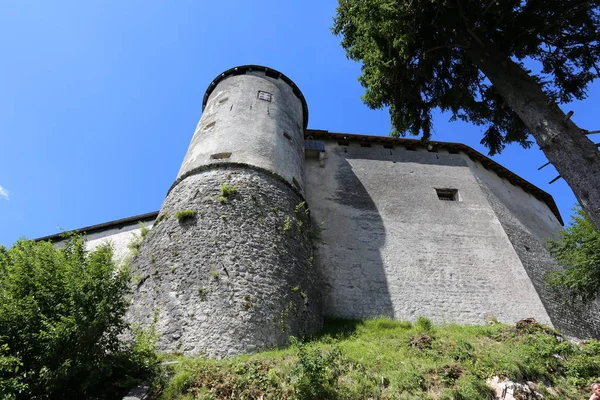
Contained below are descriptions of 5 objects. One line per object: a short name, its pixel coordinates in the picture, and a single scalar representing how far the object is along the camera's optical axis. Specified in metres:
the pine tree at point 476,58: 7.24
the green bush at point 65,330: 4.86
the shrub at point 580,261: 10.92
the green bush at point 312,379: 5.25
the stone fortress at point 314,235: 7.64
